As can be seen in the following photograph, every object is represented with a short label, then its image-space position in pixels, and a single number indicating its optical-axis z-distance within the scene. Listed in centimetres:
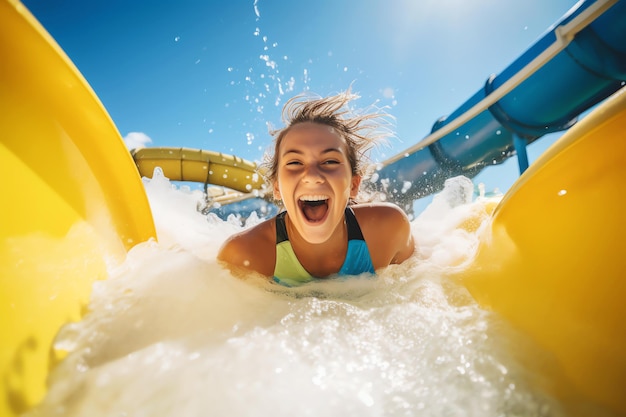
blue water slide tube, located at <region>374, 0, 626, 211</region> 91
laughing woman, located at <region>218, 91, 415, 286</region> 46
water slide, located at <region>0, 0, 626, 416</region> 23
